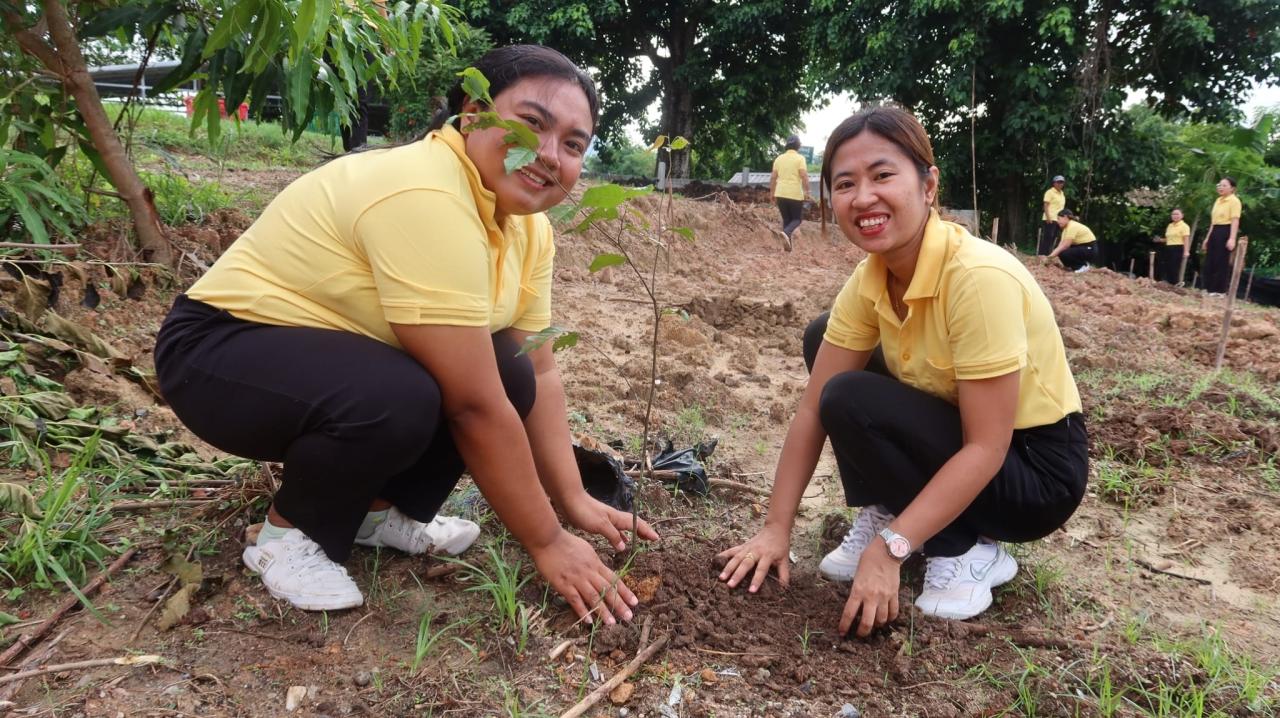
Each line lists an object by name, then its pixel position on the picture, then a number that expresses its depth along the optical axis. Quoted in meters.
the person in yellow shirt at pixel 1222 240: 9.64
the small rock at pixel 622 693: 1.35
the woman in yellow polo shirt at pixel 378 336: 1.29
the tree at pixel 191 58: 2.67
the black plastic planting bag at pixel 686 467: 2.23
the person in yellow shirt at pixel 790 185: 9.45
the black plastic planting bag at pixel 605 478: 2.03
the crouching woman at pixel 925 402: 1.46
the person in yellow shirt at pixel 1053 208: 11.37
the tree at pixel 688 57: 14.12
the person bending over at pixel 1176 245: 11.59
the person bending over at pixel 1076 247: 10.59
